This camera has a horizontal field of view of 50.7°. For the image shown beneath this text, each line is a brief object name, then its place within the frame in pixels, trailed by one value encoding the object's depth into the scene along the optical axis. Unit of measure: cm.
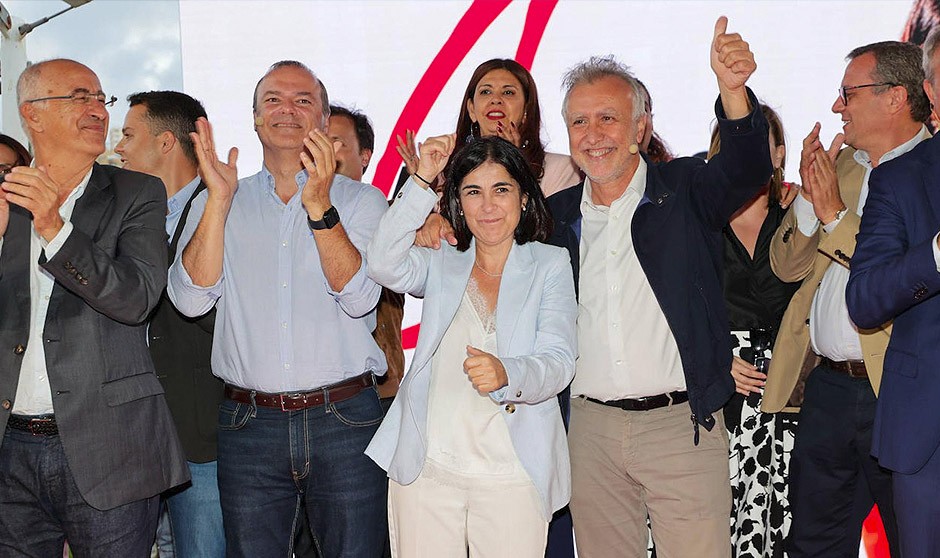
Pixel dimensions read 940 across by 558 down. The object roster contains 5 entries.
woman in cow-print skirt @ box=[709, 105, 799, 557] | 367
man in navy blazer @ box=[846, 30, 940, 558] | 236
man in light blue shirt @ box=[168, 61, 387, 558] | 295
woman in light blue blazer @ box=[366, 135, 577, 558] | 269
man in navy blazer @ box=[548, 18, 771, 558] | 293
